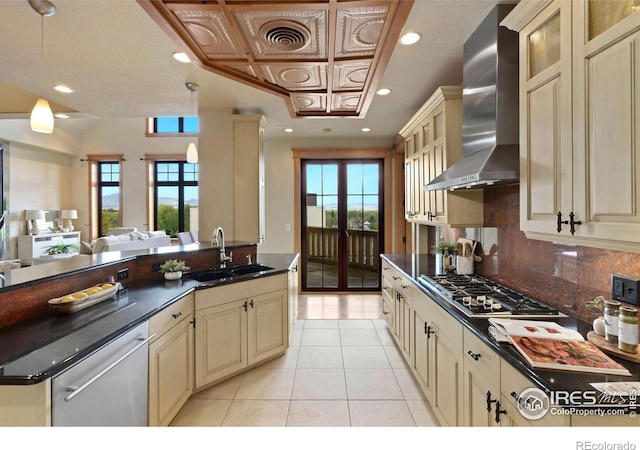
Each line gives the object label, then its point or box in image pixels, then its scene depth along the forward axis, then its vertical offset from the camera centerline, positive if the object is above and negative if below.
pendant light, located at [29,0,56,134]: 2.84 +1.01
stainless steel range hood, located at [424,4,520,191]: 1.84 +0.79
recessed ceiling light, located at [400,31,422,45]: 2.17 +1.35
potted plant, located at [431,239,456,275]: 2.98 -0.26
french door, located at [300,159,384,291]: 5.51 +0.23
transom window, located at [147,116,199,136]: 8.63 +2.81
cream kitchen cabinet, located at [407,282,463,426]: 1.72 -0.86
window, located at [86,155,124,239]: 8.73 +0.92
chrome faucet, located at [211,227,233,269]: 3.08 -0.22
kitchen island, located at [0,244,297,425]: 1.10 -0.50
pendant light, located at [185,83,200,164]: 5.27 +1.23
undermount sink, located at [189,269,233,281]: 2.87 -0.46
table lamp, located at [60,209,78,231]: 8.04 +0.29
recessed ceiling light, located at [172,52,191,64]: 2.50 +1.40
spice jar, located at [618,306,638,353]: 1.17 -0.40
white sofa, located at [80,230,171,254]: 4.95 -0.29
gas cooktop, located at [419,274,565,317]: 1.70 -0.46
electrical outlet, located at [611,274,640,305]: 1.31 -0.28
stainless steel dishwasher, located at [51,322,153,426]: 1.19 -0.71
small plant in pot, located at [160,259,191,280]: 2.59 -0.37
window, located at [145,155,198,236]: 8.75 +0.91
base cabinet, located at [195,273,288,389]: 2.38 -0.86
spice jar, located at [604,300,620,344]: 1.26 -0.40
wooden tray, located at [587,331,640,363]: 1.16 -0.49
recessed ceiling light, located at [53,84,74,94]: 3.15 +1.44
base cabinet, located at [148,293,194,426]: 1.80 -0.87
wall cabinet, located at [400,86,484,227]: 2.66 +0.64
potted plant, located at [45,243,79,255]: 7.44 -0.56
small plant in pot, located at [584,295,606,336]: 1.33 -0.42
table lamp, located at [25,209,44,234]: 7.48 +0.20
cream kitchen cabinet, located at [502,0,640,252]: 1.11 +0.44
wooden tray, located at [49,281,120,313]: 1.71 -0.44
